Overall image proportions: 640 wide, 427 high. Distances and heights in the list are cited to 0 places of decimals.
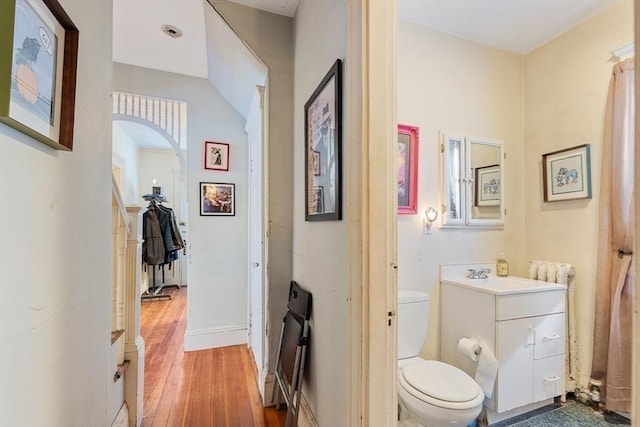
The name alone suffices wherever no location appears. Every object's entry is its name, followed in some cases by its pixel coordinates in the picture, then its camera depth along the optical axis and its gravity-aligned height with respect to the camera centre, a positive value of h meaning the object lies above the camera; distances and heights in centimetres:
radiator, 202 -71
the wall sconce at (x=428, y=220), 210 +0
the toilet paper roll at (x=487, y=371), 170 -89
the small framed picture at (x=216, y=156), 286 +63
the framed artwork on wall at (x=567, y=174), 199 +35
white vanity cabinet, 173 -71
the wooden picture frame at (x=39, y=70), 62 +37
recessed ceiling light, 222 +147
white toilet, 139 -86
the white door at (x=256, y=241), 205 -18
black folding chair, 145 -71
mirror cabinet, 216 +31
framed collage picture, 115 +33
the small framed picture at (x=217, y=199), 286 +20
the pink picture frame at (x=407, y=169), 203 +37
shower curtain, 177 -19
